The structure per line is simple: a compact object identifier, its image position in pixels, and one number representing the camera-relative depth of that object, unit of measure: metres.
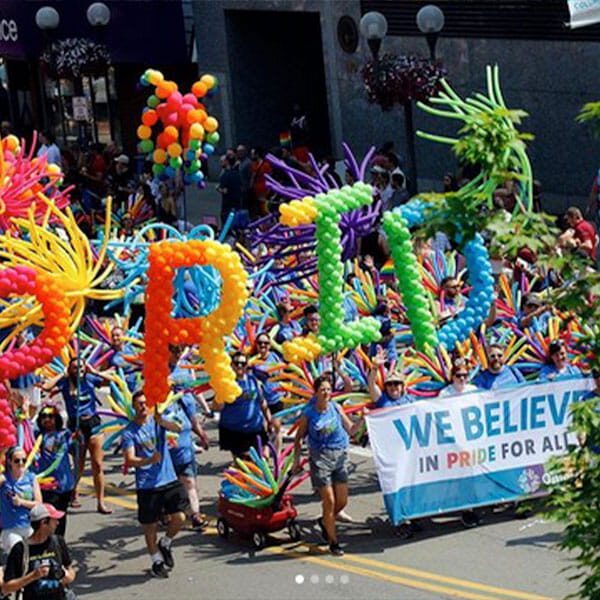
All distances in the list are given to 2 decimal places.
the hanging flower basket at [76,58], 31.16
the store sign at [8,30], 38.03
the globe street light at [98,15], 31.50
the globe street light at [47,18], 32.81
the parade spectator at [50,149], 30.89
